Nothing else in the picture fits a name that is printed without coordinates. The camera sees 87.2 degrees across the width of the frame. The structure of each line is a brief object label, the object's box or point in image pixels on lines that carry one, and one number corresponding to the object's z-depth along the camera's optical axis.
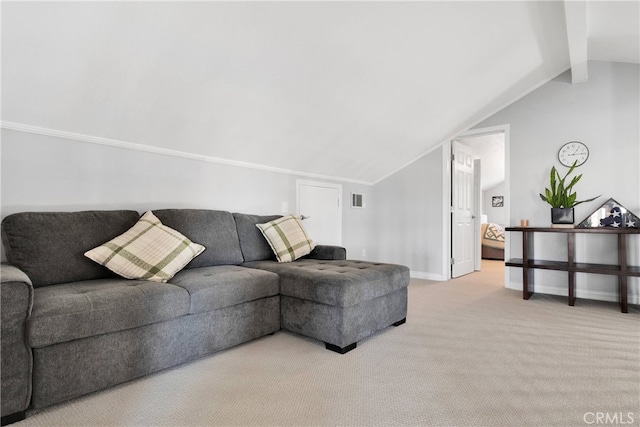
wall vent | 4.86
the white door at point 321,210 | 4.11
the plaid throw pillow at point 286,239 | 3.01
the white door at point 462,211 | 4.71
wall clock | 3.76
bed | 7.05
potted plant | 3.57
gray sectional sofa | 1.43
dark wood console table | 3.14
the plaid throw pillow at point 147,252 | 2.06
